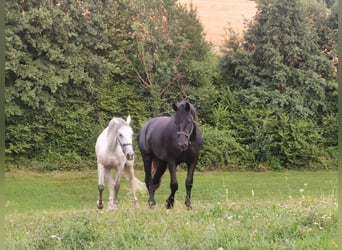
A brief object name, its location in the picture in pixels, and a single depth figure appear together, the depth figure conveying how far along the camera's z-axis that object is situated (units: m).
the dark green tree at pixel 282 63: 46.44
